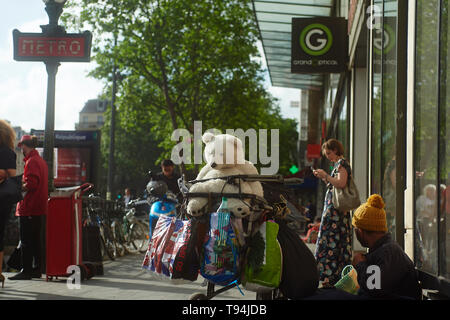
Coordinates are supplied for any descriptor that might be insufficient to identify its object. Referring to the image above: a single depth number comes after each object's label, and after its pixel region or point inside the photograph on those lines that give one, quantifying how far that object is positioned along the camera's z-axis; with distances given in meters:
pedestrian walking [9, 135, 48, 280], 8.12
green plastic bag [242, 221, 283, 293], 4.35
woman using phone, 7.43
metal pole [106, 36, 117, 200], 27.17
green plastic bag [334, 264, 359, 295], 4.78
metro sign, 9.58
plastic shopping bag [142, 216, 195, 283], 4.50
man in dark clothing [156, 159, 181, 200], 11.01
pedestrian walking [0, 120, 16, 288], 6.88
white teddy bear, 4.58
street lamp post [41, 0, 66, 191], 9.62
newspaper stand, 7.81
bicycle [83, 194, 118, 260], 10.43
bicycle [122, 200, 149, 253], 13.98
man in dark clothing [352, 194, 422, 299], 4.38
